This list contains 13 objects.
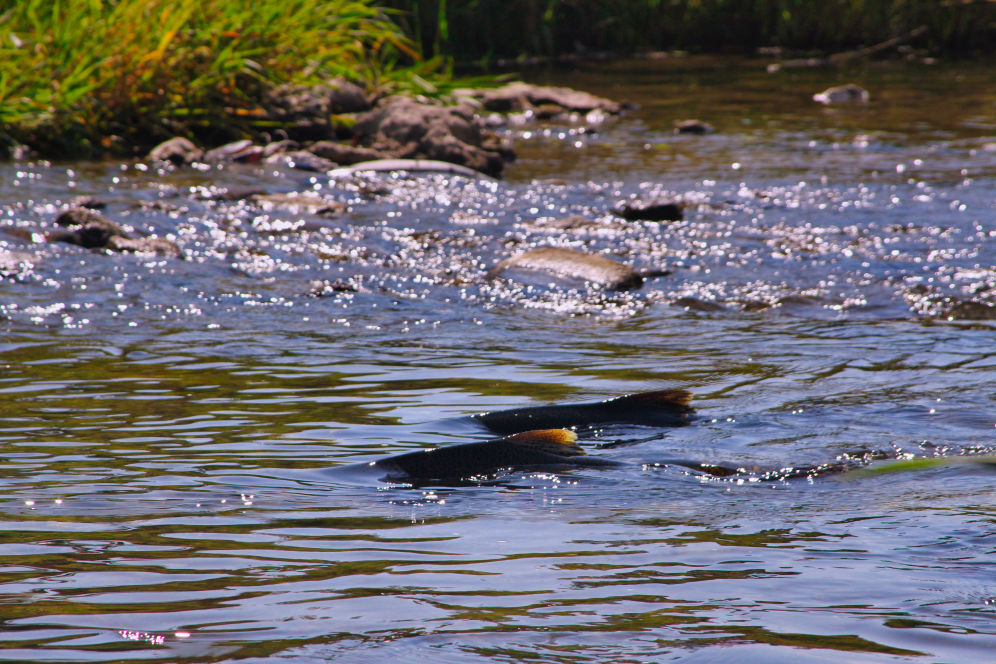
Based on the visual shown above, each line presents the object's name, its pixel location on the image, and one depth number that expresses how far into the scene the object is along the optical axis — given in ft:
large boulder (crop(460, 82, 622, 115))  81.15
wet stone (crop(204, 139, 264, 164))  58.80
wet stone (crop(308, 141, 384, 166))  58.70
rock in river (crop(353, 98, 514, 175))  58.44
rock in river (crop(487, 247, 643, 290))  36.81
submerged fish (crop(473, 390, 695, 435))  21.44
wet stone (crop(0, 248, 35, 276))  37.21
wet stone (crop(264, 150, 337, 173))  57.31
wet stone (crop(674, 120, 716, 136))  70.90
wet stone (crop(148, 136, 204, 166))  57.77
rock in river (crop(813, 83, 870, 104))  83.25
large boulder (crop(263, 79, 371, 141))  65.00
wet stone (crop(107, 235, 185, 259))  39.86
